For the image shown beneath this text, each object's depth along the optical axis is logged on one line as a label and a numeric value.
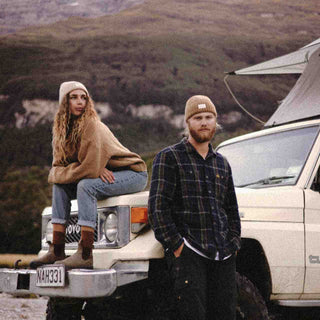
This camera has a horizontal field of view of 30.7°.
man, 3.26
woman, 3.95
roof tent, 5.53
